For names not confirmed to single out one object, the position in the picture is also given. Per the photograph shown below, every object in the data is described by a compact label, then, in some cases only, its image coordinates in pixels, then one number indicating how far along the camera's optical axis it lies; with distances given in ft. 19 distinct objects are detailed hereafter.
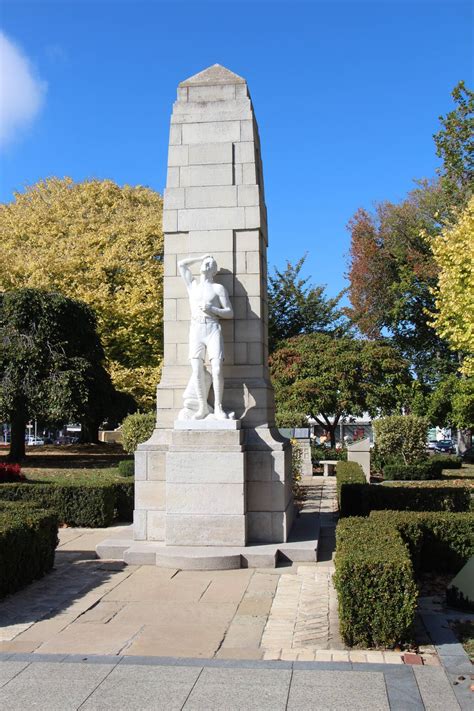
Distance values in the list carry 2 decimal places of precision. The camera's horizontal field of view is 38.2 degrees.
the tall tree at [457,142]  79.77
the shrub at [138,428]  78.79
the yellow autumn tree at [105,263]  99.25
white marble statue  33.30
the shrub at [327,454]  96.36
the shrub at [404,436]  93.25
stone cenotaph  32.04
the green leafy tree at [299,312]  134.51
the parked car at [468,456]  123.85
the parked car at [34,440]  206.49
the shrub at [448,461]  96.22
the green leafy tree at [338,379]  100.83
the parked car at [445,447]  182.55
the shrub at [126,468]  71.56
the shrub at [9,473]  52.37
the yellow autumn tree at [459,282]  62.23
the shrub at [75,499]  42.57
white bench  87.66
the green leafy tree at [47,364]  83.10
